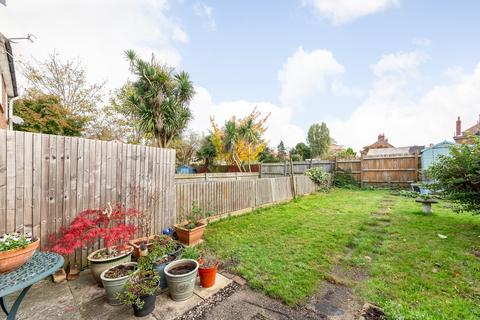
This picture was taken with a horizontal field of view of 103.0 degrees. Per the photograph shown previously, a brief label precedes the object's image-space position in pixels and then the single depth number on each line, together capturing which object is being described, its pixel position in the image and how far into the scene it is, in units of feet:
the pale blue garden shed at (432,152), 27.71
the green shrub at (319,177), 32.91
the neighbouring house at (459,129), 62.18
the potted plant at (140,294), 5.65
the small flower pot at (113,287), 6.32
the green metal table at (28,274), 3.82
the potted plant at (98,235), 7.36
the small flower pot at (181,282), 6.57
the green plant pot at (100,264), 7.34
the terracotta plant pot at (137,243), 9.01
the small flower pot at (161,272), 7.28
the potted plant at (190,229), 11.42
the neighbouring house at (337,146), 133.05
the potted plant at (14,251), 4.36
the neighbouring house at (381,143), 102.14
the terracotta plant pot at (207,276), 7.43
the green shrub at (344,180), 36.24
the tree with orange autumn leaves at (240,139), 44.70
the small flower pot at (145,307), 5.82
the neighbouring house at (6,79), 14.93
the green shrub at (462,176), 12.97
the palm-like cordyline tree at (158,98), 31.37
